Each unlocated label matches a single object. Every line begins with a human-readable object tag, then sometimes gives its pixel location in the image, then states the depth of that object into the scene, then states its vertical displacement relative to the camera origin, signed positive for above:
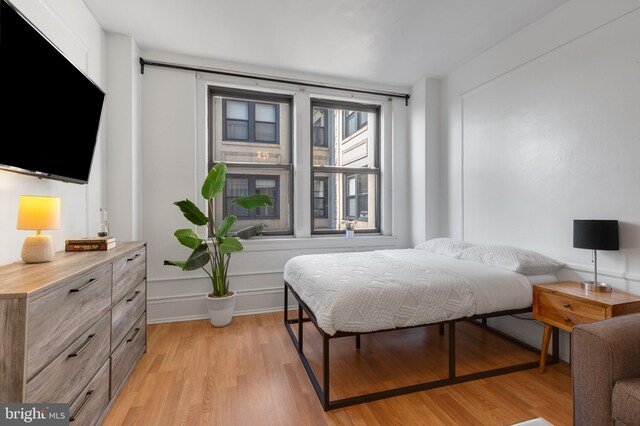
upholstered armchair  1.15 -0.68
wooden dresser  0.98 -0.50
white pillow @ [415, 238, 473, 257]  2.81 -0.34
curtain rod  2.96 +1.58
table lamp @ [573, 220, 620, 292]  1.83 -0.16
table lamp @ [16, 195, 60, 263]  1.44 -0.03
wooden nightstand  1.69 -0.58
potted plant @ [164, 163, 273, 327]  2.68 -0.27
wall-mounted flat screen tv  1.28 +0.60
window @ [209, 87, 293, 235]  3.44 +0.79
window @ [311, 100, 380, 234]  3.77 +0.63
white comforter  1.70 -0.51
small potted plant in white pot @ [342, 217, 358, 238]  3.67 -0.15
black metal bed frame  1.70 -1.12
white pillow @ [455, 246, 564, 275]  2.19 -0.37
